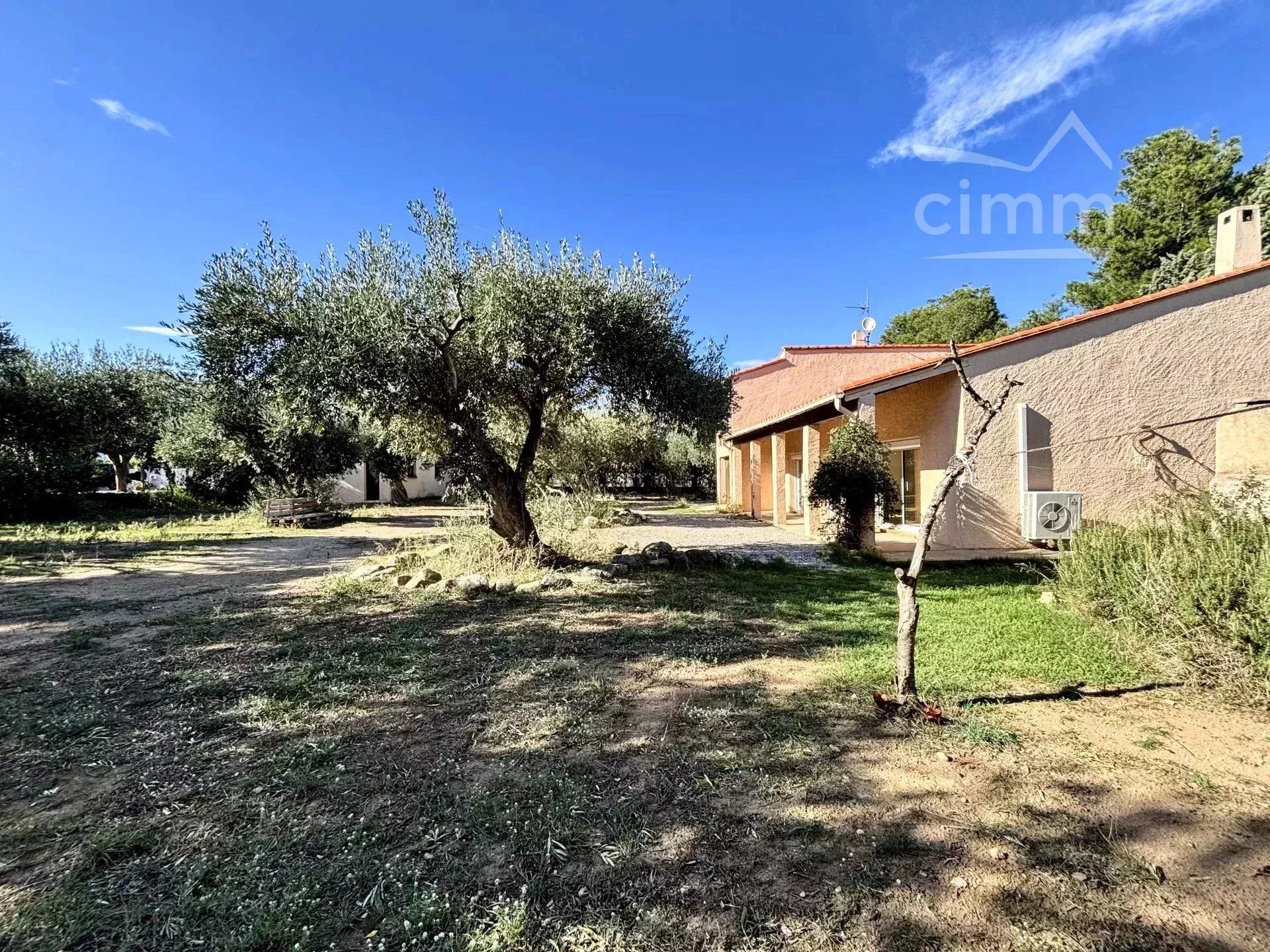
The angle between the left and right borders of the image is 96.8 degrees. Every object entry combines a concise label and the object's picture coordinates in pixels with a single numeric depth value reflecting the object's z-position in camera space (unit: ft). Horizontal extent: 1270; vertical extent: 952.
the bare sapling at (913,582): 12.00
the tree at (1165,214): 70.18
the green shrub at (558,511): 37.24
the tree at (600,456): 73.51
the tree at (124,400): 65.77
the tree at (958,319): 120.06
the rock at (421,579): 26.78
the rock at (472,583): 25.03
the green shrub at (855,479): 35.58
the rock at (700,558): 32.55
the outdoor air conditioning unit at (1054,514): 32.32
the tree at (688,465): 99.55
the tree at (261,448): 60.34
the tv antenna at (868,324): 83.26
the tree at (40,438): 55.06
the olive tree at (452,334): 24.67
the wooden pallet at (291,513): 55.77
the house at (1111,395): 32.83
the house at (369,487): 90.53
